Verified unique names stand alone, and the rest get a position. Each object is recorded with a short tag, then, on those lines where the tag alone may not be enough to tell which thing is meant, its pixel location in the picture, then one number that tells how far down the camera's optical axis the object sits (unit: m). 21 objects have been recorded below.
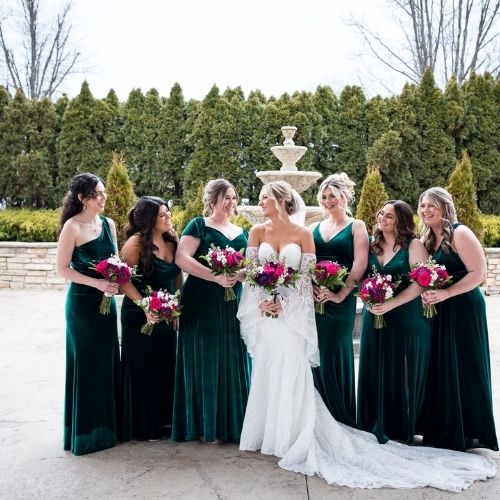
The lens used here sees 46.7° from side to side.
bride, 4.15
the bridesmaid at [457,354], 4.39
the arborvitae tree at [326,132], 14.71
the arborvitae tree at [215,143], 14.45
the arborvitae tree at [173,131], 14.80
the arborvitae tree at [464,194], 11.59
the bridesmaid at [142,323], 4.52
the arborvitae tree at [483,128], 14.65
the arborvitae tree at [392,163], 14.27
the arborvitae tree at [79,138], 14.80
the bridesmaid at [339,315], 4.49
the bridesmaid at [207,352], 4.52
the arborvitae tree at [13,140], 14.73
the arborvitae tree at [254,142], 14.54
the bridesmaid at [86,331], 4.36
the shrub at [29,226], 13.20
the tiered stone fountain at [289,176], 8.98
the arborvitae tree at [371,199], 11.75
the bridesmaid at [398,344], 4.40
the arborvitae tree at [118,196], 11.24
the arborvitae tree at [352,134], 14.65
